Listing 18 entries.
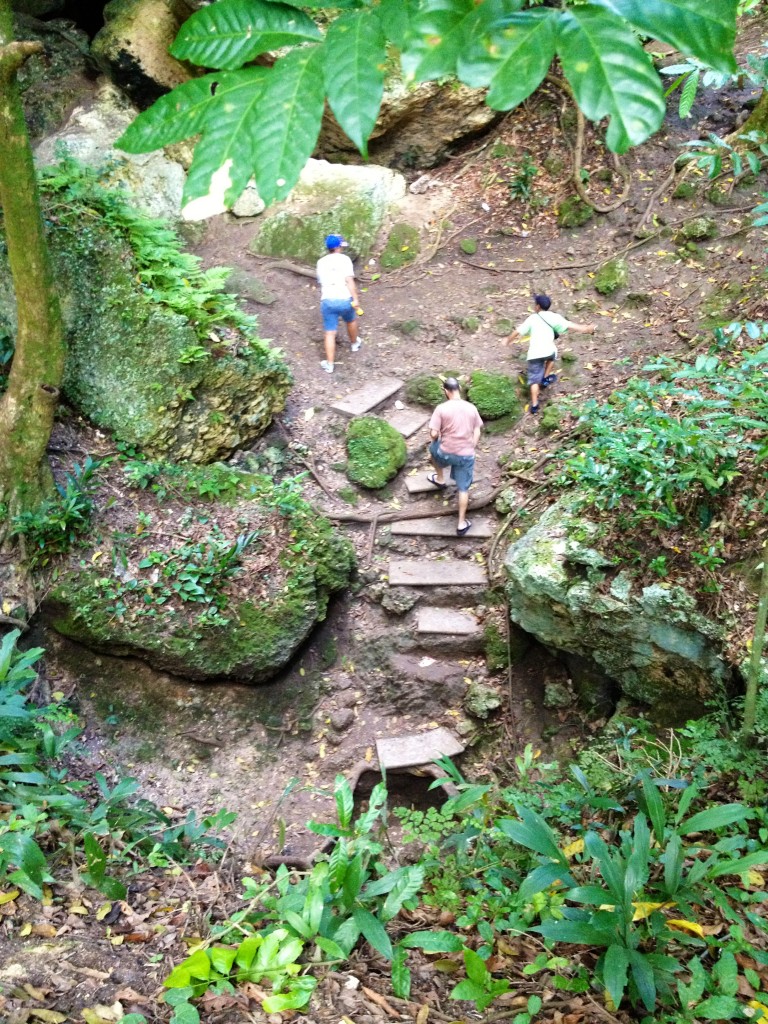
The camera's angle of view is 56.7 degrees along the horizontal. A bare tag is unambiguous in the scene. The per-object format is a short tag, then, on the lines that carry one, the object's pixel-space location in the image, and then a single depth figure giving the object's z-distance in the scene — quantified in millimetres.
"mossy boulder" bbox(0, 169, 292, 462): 6164
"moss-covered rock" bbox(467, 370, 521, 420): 7566
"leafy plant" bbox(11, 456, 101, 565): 5473
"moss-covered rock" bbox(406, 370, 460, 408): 7789
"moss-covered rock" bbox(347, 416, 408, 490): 7137
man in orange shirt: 6320
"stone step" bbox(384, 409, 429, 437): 7594
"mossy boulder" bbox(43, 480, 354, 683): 5535
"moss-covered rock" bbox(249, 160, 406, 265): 9195
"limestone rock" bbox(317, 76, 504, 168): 9625
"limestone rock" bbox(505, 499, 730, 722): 4707
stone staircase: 6219
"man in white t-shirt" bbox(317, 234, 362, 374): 7539
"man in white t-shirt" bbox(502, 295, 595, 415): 7113
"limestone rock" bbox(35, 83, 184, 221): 8008
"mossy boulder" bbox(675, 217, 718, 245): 8055
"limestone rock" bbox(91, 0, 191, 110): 8383
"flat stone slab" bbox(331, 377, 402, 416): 7566
